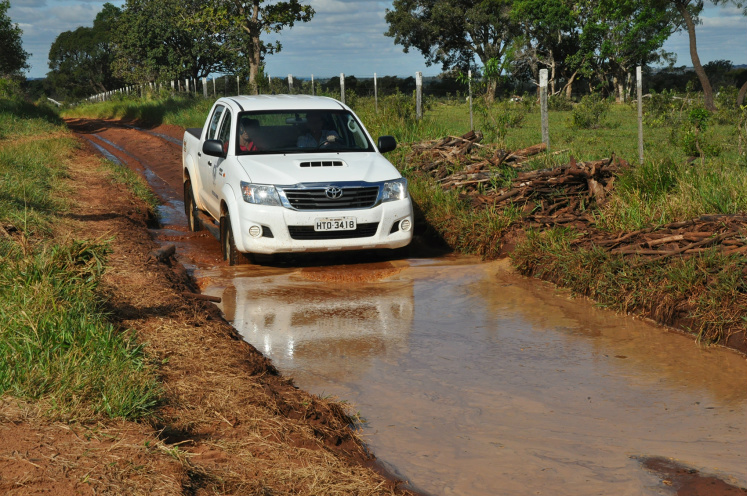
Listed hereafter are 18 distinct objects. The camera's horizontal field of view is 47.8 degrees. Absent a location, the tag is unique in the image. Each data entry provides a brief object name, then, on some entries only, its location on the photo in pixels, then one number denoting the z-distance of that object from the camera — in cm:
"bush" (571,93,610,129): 2581
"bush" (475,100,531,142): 1559
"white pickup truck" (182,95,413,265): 859
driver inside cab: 966
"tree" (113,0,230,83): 7125
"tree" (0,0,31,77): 4686
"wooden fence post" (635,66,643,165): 1277
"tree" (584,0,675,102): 4934
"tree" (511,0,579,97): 5175
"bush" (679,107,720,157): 1411
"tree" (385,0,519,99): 5678
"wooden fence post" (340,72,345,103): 2250
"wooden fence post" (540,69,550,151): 1334
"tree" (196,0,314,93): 3089
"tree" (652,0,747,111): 3741
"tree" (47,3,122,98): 10856
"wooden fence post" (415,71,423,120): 1836
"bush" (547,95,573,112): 3916
